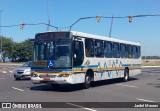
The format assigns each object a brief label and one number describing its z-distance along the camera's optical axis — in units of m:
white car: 27.59
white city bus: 18.02
